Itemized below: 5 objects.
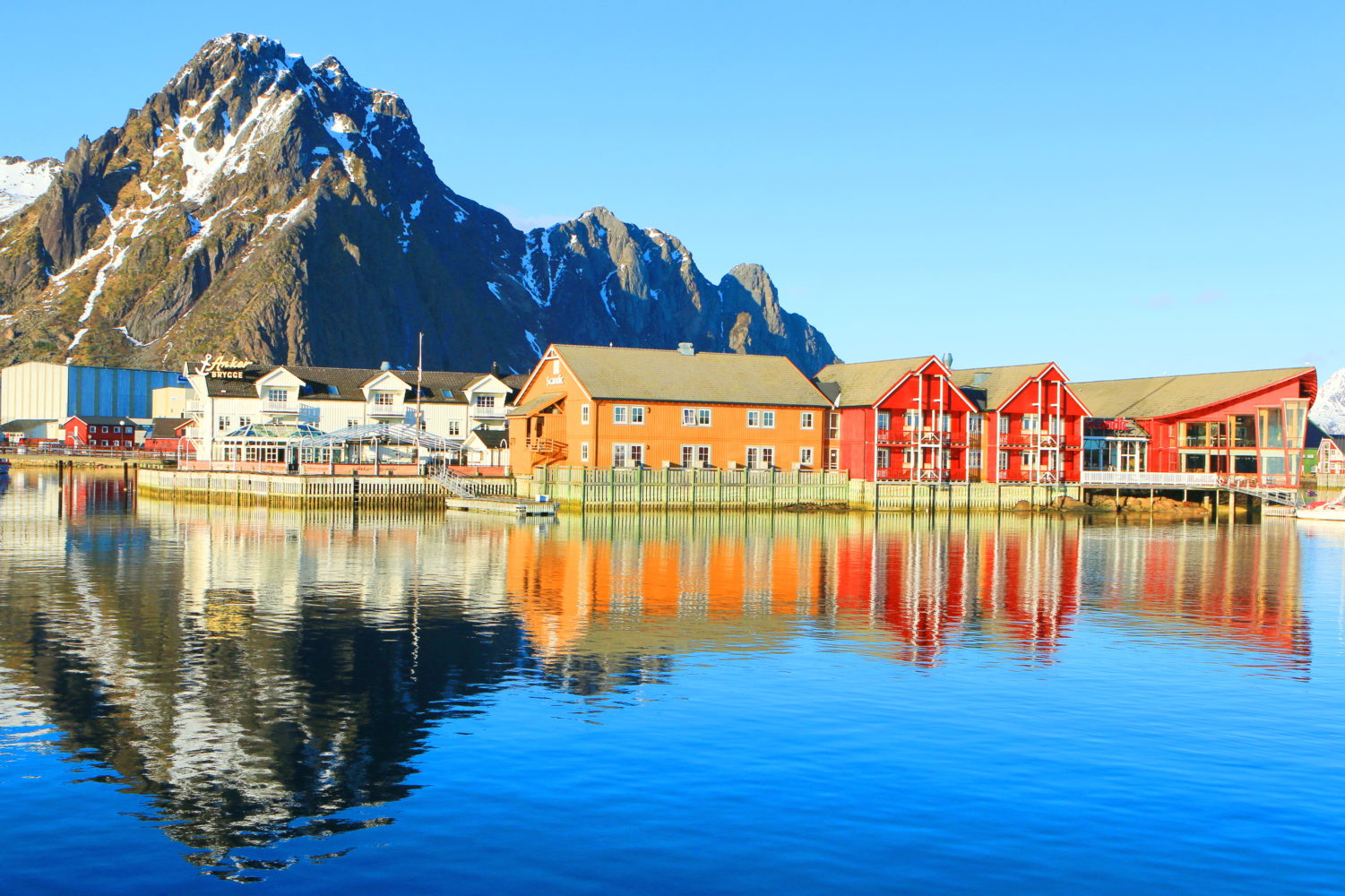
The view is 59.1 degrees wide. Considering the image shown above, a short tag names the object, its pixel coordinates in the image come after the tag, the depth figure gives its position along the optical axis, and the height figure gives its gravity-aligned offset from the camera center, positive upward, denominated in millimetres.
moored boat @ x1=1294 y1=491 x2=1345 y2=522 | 78688 -3189
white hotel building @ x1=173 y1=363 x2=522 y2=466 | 96000 +4793
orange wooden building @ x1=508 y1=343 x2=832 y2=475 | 76625 +3044
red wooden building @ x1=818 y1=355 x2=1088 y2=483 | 81562 +2604
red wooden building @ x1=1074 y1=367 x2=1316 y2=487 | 87938 +2609
